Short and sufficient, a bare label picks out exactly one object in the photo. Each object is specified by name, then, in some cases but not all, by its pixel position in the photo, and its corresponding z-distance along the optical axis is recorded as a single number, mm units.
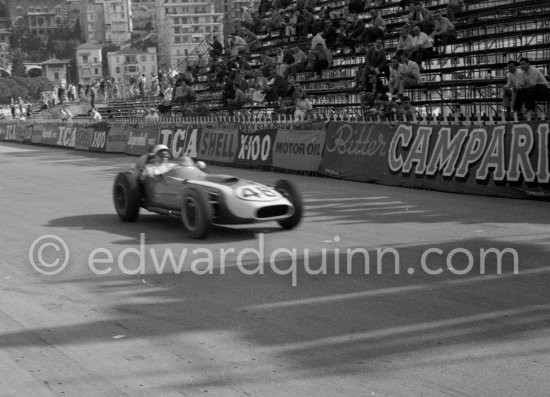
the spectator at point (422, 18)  23766
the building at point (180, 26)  149875
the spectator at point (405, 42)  23062
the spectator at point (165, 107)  35438
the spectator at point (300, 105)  23436
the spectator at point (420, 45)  22828
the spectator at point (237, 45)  35406
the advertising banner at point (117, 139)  32375
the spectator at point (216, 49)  38531
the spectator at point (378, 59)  23750
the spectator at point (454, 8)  24375
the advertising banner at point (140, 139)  30000
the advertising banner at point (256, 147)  22969
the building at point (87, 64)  167625
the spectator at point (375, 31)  25609
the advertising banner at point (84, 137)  35531
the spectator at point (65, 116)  42656
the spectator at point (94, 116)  39716
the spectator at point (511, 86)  17547
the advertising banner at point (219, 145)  24781
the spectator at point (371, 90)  22680
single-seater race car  11047
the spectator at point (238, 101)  29500
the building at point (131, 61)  152250
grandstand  21391
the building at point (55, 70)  169075
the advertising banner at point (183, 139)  26808
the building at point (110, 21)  197000
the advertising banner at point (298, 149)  20812
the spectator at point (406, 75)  21703
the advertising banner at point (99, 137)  34125
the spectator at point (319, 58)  27531
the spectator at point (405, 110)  18625
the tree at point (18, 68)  171875
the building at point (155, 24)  179875
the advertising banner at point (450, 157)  14688
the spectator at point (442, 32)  23312
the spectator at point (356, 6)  28641
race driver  12781
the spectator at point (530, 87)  17312
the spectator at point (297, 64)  28141
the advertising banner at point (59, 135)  37656
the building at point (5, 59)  184050
